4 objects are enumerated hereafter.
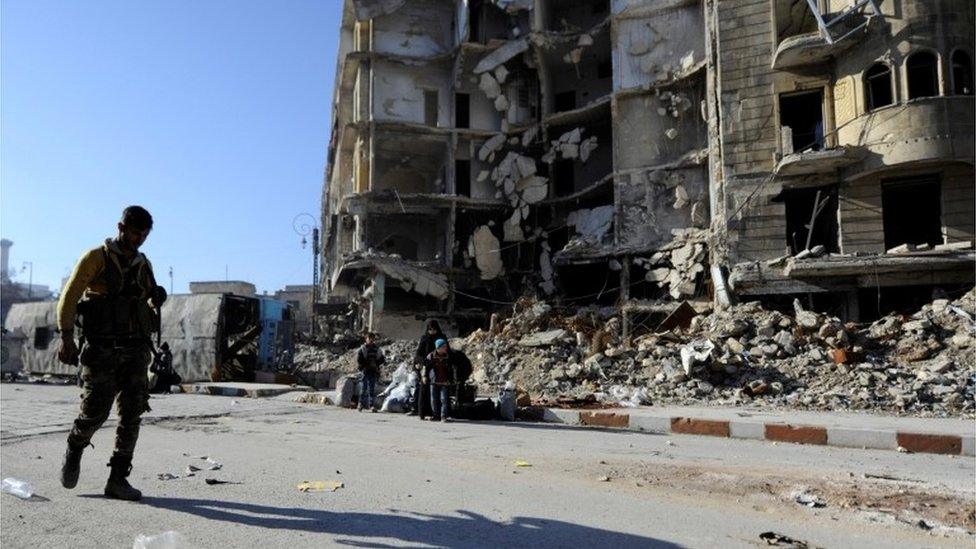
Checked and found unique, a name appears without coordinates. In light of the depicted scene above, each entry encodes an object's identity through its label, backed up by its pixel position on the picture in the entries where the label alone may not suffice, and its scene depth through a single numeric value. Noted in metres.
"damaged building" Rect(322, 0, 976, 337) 18.33
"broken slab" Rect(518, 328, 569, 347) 17.14
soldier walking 3.80
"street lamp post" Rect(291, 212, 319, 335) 36.34
